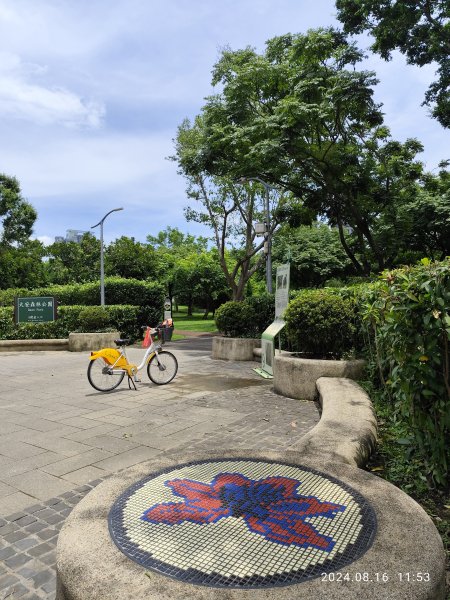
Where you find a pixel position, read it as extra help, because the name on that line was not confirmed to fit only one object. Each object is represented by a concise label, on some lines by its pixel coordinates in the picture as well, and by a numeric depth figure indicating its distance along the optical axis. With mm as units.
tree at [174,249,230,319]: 40000
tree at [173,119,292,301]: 23078
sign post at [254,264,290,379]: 8354
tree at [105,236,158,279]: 37656
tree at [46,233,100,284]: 38500
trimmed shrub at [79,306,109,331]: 14742
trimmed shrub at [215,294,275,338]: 11594
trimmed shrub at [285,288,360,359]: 6832
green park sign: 14578
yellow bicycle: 7348
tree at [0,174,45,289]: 32144
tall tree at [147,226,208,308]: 41688
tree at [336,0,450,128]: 13219
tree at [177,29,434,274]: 13508
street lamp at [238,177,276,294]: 15133
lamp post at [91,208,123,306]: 17422
